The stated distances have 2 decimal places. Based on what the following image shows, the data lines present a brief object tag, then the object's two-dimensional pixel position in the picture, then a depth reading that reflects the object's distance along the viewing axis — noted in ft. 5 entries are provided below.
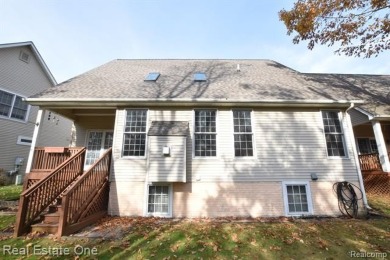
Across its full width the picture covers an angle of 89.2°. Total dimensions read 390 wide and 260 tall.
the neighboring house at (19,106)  41.52
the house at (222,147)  23.72
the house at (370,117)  31.78
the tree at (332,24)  31.68
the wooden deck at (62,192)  17.40
